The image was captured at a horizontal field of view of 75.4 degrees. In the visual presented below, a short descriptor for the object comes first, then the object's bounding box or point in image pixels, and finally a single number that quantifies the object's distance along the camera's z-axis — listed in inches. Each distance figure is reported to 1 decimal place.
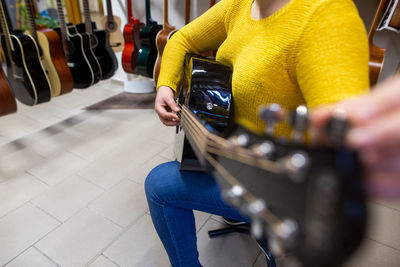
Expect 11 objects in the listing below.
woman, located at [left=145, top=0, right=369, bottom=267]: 19.0
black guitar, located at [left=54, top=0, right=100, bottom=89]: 65.5
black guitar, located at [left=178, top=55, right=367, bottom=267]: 8.9
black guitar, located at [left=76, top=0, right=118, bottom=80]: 69.6
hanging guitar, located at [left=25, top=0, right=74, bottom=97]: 60.8
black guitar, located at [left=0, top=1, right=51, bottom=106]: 55.5
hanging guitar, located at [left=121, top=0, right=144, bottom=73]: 76.4
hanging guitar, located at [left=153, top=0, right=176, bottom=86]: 69.7
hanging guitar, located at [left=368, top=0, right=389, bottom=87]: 48.4
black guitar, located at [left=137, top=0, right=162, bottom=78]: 72.7
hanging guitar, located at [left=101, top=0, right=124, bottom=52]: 82.0
